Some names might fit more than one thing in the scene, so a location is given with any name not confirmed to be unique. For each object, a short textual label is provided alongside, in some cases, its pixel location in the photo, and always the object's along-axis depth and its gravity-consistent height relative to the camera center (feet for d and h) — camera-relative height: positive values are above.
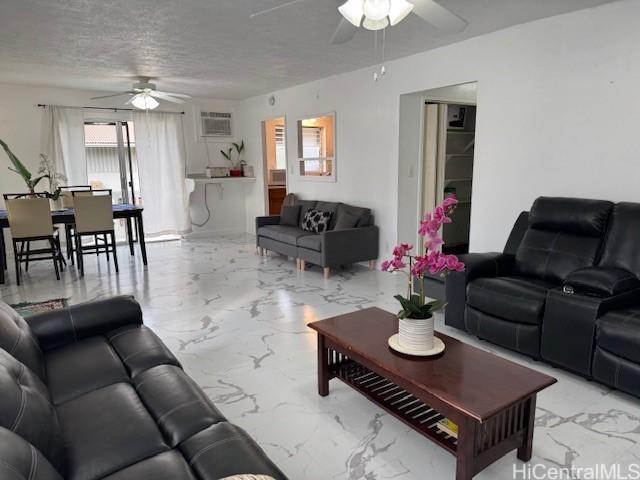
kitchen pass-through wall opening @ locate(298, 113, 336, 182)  19.40 +0.94
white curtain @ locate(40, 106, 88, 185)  20.68 +1.35
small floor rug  12.50 -3.97
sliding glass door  22.57 +0.52
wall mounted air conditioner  24.85 +2.50
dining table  15.79 -1.87
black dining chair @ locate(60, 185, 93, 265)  18.01 -2.26
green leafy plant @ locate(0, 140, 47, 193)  16.80 -0.08
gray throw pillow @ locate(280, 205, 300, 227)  19.69 -2.12
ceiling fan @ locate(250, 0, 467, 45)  7.20 +2.61
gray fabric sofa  15.74 -2.81
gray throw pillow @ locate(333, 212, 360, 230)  16.63 -2.05
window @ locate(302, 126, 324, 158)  22.17 +1.30
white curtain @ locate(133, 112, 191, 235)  23.12 -0.14
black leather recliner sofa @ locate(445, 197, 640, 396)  7.66 -2.53
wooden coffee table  5.26 -2.78
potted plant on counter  25.73 +0.75
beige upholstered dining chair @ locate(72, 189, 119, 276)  16.33 -1.81
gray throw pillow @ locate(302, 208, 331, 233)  17.66 -2.19
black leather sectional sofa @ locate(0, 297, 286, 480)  3.85 -2.70
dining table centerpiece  18.90 -0.17
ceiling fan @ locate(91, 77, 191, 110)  17.42 +2.91
